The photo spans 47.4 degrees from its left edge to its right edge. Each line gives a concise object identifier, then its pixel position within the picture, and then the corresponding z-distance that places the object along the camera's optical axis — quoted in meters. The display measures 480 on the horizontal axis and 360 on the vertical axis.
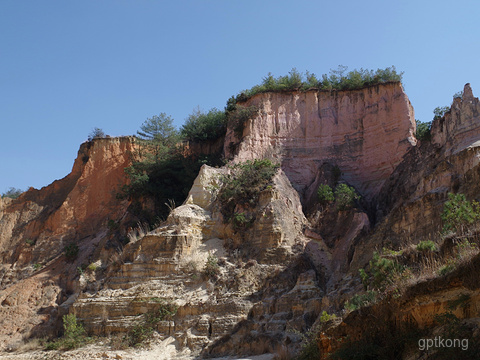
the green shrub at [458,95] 23.07
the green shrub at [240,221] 24.14
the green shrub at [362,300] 12.97
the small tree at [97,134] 35.97
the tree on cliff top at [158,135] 33.34
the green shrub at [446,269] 10.48
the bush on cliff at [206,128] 33.75
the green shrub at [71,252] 29.20
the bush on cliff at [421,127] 27.28
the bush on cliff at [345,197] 24.66
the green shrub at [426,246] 12.92
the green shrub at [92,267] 25.23
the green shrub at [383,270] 12.98
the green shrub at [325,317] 14.45
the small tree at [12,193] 47.41
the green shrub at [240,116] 30.34
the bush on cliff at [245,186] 25.06
